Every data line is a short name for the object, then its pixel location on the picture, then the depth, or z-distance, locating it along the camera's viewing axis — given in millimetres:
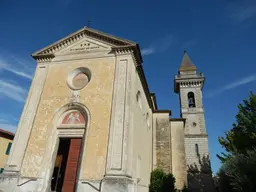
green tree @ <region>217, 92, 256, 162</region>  12789
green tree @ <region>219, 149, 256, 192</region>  8578
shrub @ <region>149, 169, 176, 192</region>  12984
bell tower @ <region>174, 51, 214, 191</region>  18594
